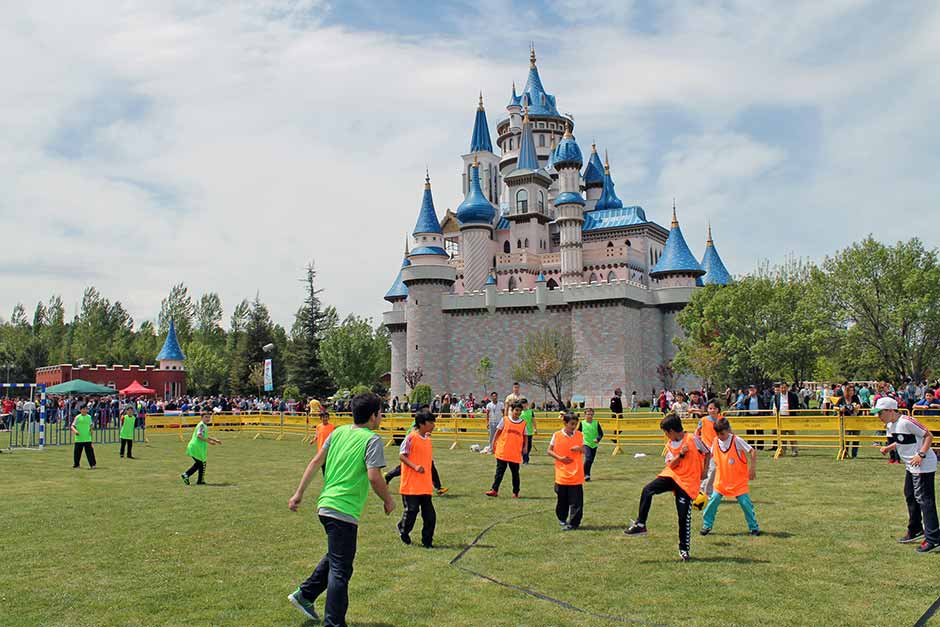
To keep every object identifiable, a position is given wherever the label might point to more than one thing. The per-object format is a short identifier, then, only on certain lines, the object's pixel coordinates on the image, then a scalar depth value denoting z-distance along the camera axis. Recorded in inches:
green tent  1334.9
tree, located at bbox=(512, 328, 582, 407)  1961.1
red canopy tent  1861.5
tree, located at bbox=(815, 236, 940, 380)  1547.7
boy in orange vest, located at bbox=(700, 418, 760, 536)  366.0
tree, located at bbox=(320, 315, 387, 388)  2696.9
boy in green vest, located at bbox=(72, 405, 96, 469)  691.4
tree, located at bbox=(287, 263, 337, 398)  2081.7
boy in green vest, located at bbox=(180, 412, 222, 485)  563.8
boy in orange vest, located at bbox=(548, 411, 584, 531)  385.4
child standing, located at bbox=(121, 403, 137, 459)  804.6
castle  2042.3
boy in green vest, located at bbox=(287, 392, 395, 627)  219.3
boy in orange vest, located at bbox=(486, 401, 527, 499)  482.6
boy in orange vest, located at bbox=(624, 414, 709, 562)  327.6
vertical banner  1605.6
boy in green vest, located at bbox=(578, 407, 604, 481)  564.4
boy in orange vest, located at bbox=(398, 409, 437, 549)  352.2
